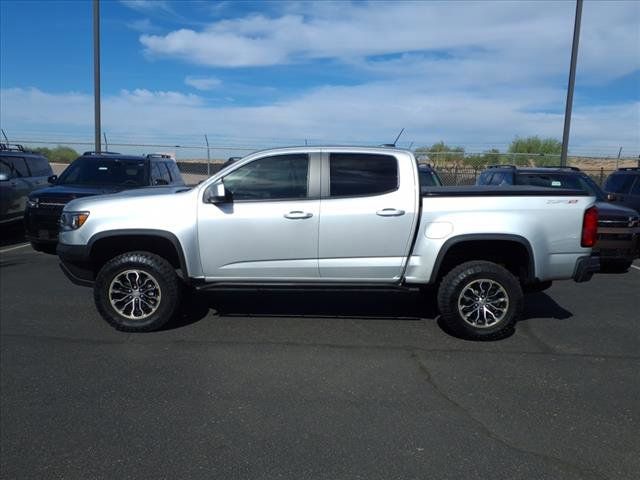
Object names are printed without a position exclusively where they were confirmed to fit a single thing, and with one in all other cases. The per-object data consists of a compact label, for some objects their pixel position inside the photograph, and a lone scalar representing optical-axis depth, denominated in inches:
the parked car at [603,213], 379.6
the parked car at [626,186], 477.1
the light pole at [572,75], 629.0
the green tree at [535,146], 1481.3
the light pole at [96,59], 634.2
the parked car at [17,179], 470.3
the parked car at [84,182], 397.4
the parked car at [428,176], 507.8
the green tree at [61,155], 1312.7
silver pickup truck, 231.3
